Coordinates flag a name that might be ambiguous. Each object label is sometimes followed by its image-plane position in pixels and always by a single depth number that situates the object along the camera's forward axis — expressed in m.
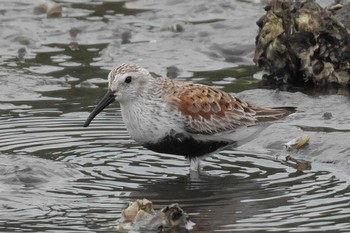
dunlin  11.16
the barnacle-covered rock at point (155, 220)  9.04
